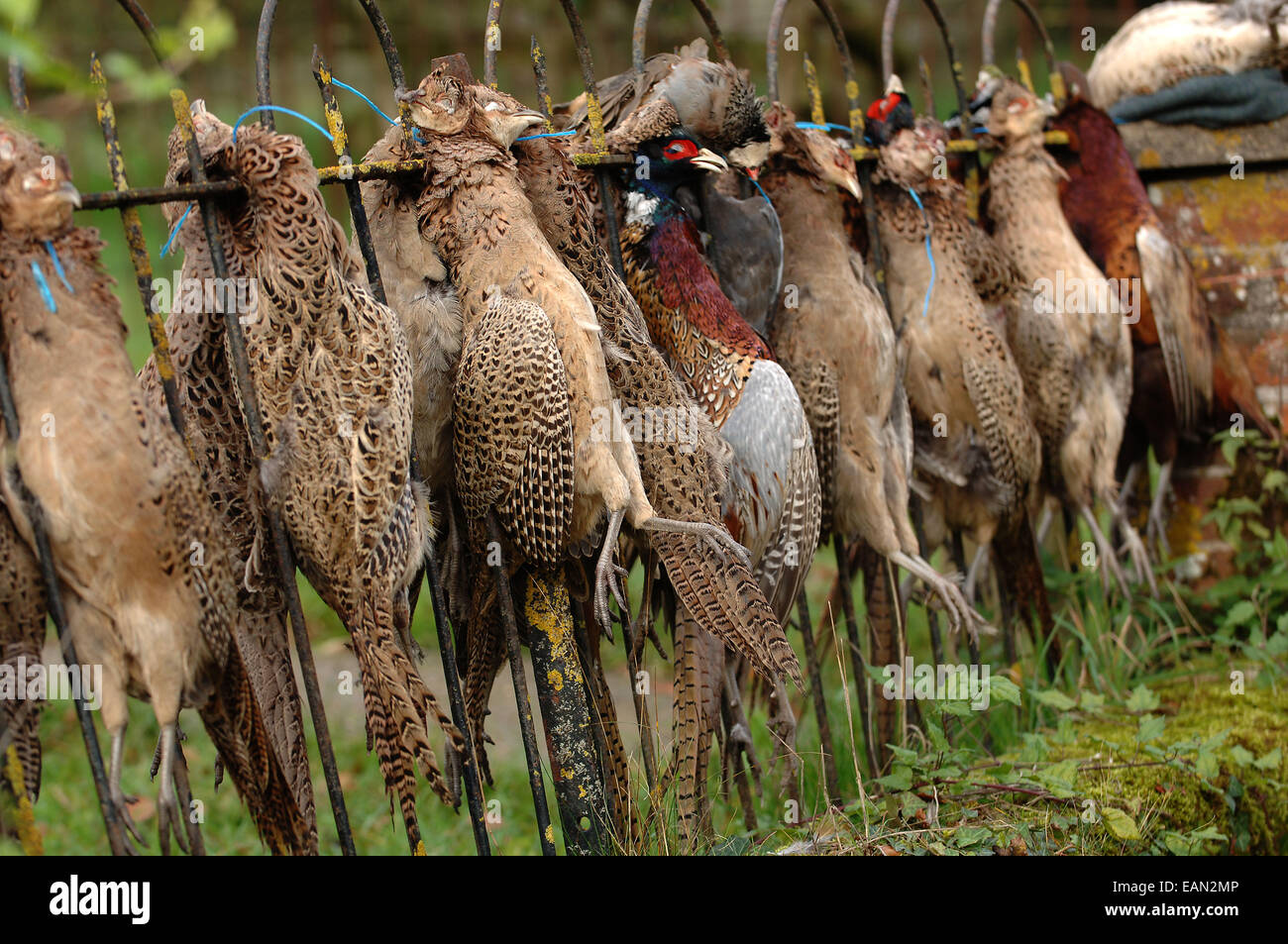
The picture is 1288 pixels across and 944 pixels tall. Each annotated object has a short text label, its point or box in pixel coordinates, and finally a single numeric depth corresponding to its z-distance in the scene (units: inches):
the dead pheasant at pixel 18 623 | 167.5
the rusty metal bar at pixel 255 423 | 179.6
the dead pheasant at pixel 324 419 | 185.2
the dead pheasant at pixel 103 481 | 164.2
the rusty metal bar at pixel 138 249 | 174.2
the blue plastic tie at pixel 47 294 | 167.0
